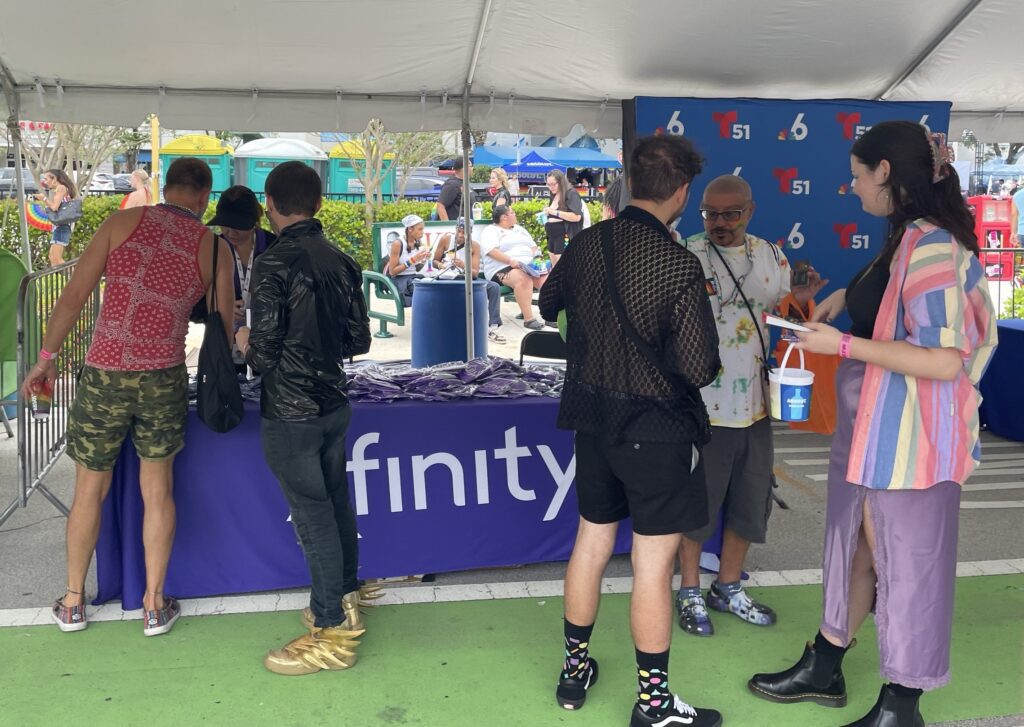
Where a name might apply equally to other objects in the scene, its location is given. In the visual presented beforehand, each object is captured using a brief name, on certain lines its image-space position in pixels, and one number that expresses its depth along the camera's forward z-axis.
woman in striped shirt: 2.69
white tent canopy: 4.82
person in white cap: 10.54
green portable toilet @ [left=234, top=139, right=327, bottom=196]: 23.42
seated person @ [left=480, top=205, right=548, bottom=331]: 10.92
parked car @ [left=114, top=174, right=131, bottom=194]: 28.13
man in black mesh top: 2.77
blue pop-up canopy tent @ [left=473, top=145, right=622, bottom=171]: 24.18
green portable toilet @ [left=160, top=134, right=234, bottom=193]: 23.66
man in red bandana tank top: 3.46
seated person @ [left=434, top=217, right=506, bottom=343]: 10.41
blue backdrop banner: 6.07
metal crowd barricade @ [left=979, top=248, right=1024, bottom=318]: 9.67
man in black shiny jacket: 3.19
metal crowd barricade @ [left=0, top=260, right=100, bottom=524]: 4.23
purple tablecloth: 3.91
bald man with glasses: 3.58
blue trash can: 7.95
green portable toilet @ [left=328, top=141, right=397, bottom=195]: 26.34
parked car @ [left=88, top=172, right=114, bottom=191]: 28.00
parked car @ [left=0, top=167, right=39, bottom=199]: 23.91
